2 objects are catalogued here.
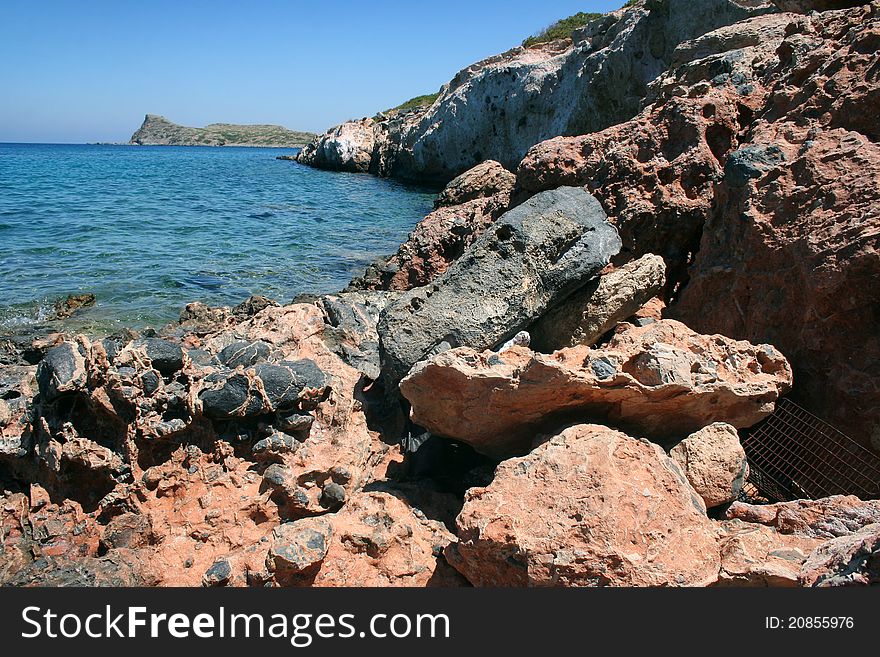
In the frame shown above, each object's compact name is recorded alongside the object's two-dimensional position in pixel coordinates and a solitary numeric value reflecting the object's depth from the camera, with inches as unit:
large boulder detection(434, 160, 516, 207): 431.8
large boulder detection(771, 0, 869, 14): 326.5
